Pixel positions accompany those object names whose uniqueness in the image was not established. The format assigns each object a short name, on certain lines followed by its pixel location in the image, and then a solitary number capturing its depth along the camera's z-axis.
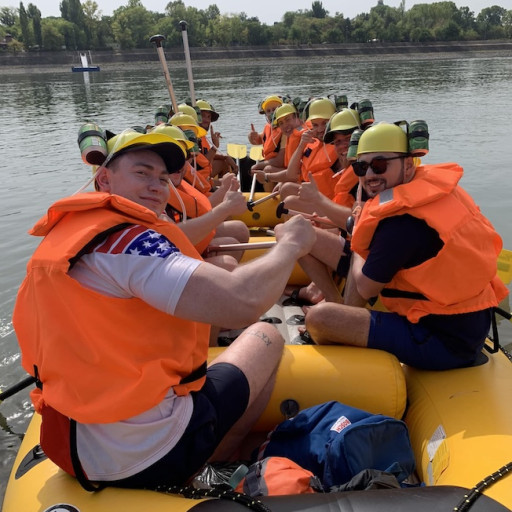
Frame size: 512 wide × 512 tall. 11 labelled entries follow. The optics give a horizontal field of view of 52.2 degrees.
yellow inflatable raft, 1.74
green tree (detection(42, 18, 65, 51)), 70.69
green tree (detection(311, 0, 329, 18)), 106.88
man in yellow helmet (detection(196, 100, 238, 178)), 6.98
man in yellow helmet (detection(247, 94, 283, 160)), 7.36
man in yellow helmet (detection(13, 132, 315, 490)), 1.54
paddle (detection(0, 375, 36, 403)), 2.91
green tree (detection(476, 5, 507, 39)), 90.06
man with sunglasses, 2.51
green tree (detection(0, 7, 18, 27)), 89.00
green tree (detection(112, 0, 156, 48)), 73.47
